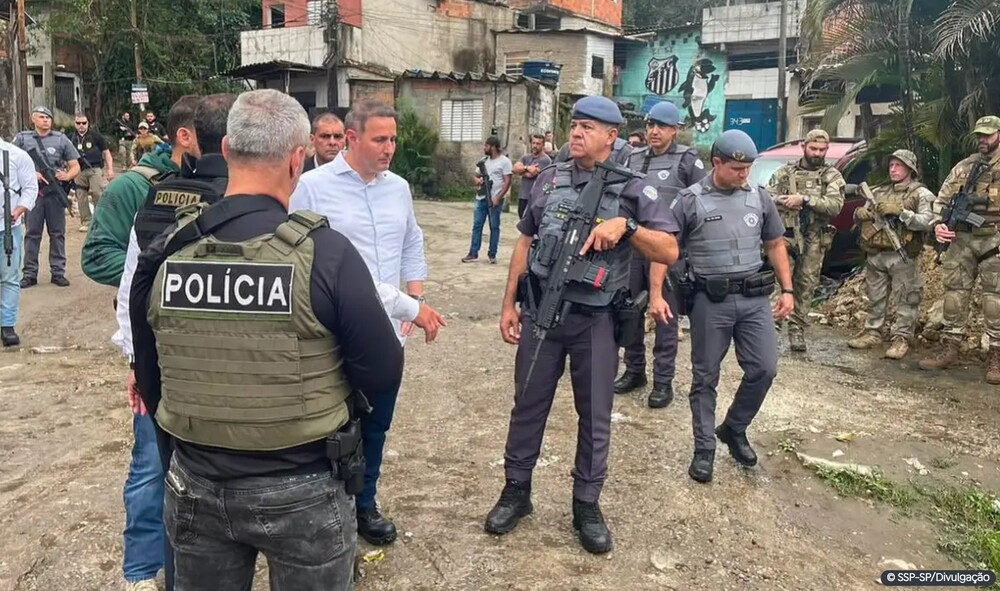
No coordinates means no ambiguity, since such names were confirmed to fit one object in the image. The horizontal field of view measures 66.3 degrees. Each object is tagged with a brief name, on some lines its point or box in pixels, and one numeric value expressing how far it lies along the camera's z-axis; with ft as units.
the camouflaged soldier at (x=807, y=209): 21.18
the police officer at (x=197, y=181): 7.98
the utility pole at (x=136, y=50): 79.10
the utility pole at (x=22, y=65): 48.26
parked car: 27.84
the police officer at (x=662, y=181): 17.10
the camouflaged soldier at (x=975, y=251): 18.75
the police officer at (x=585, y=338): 10.72
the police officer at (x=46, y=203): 26.25
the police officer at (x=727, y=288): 13.37
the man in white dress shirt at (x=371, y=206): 10.01
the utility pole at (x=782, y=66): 80.23
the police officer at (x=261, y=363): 5.73
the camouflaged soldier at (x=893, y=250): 20.97
